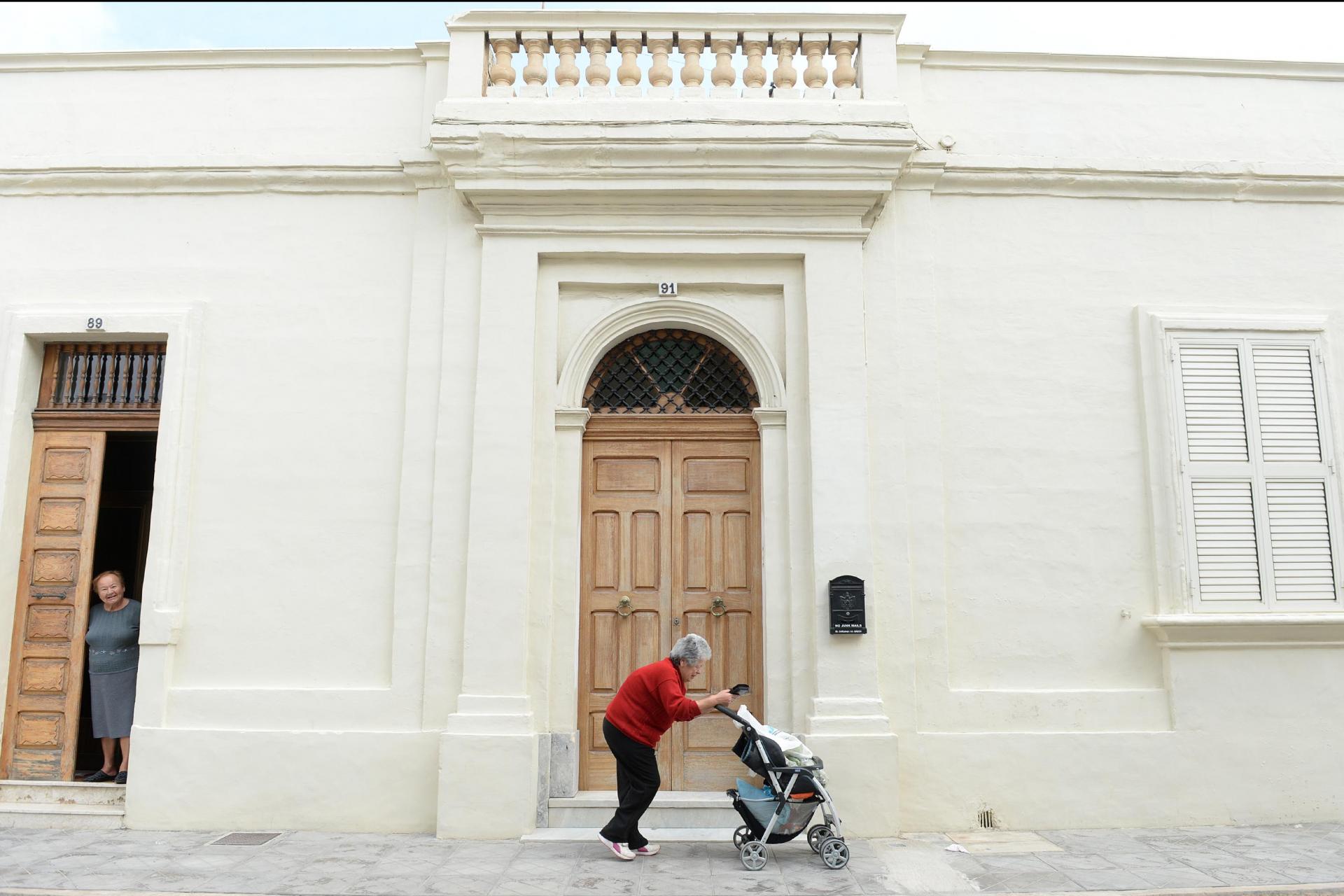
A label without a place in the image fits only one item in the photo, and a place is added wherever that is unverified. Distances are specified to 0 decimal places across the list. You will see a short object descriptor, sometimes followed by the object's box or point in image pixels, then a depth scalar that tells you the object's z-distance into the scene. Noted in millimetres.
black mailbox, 6262
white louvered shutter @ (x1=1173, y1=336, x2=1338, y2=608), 6629
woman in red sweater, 5473
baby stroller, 5258
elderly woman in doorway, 6664
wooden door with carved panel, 6703
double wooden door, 6602
